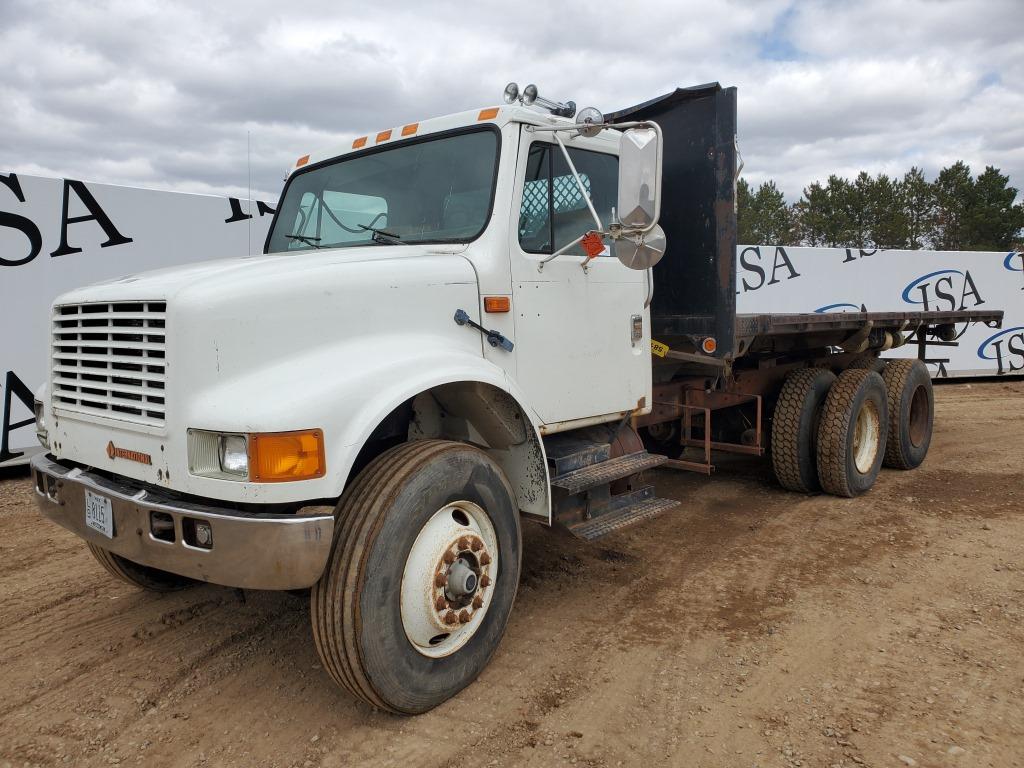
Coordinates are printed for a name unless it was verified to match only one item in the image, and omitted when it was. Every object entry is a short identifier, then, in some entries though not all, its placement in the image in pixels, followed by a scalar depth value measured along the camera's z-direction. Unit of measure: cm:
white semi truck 244
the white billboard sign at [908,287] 1319
